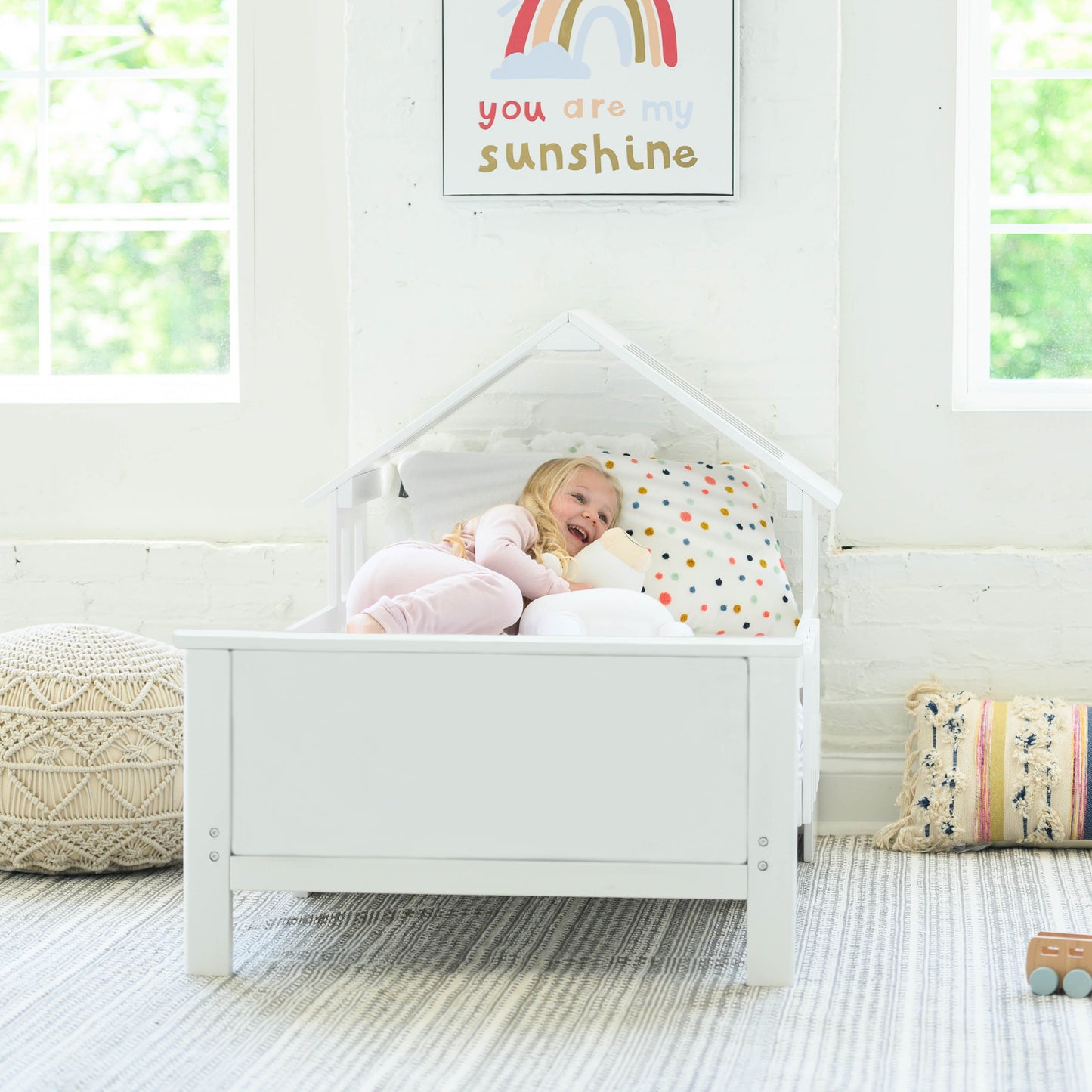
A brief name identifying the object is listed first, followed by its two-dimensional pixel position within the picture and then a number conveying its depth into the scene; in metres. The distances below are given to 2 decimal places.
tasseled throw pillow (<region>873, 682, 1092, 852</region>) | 4.93
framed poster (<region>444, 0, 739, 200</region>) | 5.29
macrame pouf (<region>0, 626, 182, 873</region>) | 4.52
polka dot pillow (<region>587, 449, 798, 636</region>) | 4.86
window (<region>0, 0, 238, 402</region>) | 6.03
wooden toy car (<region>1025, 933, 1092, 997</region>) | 3.42
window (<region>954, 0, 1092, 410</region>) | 5.60
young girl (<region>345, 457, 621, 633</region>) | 3.93
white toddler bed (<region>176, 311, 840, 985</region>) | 3.45
